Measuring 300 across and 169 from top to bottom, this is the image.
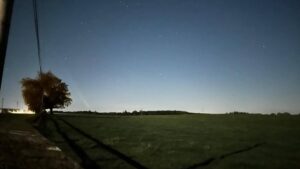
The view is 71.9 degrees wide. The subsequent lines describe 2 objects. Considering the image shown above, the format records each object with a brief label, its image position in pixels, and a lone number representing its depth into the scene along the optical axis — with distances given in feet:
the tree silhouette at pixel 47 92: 213.85
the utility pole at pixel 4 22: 7.68
